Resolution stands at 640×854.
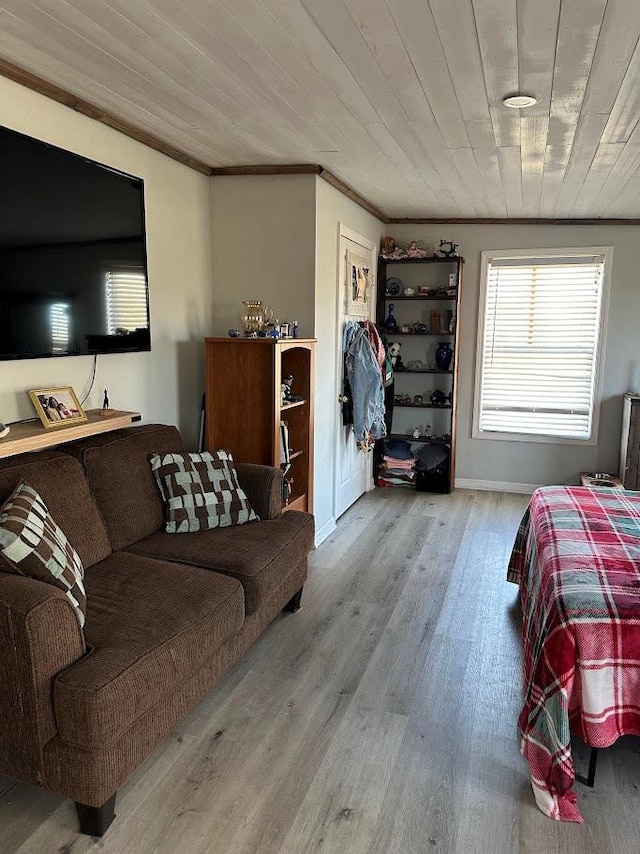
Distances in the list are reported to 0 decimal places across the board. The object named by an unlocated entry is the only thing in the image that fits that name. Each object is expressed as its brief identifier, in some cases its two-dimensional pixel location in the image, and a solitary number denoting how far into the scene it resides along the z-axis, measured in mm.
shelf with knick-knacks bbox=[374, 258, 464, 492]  5457
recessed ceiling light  2469
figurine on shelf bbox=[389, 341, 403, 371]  5562
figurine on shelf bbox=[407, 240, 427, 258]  5352
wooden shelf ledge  2262
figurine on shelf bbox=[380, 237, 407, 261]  5395
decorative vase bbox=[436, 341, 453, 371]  5449
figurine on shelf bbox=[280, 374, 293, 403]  3736
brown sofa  1707
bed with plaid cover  1938
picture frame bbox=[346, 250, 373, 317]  4605
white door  4449
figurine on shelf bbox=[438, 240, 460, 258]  5328
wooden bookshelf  3471
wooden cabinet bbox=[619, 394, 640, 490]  4922
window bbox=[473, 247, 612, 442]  5289
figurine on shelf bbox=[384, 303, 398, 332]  5449
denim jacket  4637
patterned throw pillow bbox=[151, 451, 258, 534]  2916
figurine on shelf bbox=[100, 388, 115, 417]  2877
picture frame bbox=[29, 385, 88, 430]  2523
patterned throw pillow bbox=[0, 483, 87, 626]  1894
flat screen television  2354
